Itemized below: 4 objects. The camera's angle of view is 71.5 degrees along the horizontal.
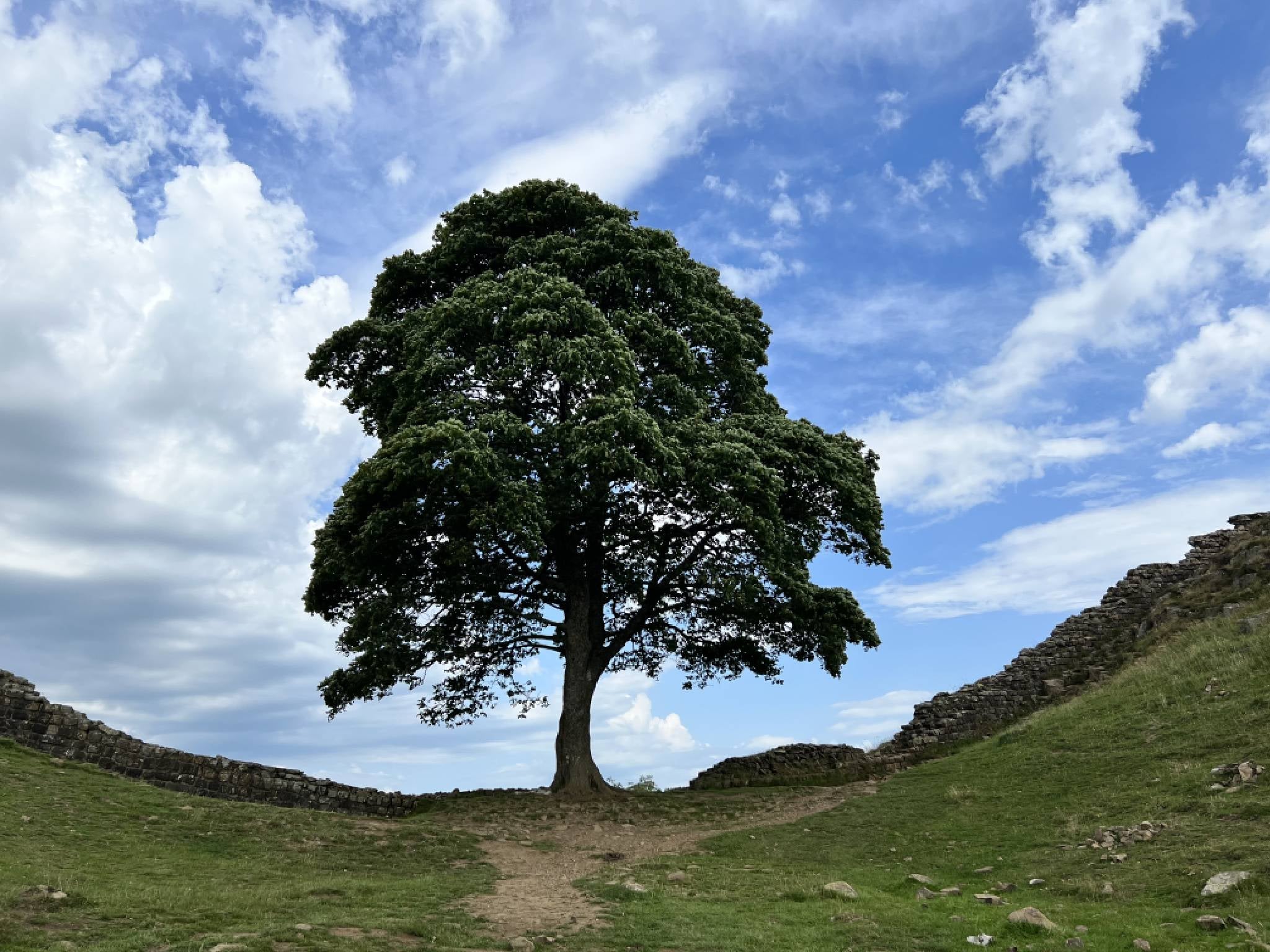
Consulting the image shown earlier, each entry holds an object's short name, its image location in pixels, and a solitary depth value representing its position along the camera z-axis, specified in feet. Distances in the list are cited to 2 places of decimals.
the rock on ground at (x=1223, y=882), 36.29
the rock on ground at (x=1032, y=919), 34.40
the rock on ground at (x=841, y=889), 43.24
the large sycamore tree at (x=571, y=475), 68.90
